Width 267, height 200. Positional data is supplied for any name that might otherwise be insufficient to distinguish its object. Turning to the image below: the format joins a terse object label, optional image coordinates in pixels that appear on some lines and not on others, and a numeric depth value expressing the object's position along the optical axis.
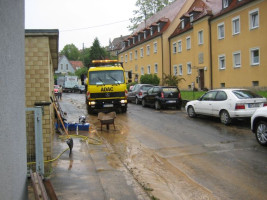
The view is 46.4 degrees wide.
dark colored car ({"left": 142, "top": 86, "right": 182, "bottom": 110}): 19.36
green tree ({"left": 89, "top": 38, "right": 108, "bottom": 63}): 82.19
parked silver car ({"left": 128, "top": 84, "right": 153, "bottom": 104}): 23.89
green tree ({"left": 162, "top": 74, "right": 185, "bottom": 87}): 32.69
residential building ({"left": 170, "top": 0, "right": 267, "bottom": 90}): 24.19
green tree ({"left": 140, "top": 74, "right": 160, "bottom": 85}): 39.91
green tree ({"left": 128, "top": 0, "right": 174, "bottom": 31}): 55.56
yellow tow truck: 16.91
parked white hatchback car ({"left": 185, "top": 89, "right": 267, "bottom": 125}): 11.91
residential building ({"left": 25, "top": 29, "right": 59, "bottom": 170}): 6.58
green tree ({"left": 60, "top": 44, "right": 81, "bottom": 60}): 134.50
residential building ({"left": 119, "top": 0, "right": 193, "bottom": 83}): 41.50
